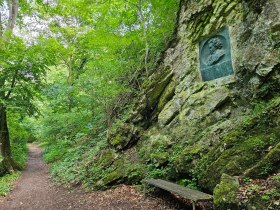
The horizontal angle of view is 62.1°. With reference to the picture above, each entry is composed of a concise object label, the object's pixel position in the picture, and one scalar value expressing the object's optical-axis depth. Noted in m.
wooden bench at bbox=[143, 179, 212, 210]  4.11
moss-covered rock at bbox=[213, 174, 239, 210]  3.60
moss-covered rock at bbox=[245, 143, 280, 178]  3.83
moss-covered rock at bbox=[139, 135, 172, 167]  6.51
